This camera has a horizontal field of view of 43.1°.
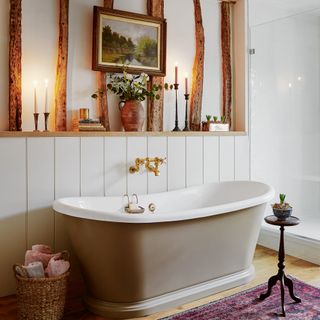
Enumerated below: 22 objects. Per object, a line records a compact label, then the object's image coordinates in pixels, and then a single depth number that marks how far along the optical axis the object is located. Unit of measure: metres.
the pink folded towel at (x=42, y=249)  2.61
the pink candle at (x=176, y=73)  3.67
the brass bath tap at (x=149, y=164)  3.29
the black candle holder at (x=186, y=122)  3.74
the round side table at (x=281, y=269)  2.52
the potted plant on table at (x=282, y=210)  2.53
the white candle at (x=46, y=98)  3.12
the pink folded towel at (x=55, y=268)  2.44
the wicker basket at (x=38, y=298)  2.34
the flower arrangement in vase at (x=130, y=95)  3.35
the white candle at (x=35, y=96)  3.08
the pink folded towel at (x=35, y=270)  2.38
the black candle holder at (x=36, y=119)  3.04
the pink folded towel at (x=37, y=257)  2.52
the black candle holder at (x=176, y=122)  3.68
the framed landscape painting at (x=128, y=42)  3.32
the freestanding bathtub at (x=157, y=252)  2.31
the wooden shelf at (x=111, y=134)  2.80
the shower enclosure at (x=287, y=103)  4.22
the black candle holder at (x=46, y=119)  3.06
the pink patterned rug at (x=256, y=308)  2.46
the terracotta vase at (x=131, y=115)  3.35
